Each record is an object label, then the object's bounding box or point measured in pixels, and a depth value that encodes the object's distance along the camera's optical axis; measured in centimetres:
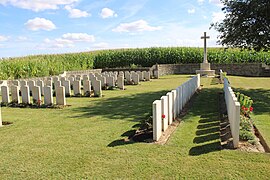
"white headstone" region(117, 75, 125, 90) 1456
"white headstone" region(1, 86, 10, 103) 989
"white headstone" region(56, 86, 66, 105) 955
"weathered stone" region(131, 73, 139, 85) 1741
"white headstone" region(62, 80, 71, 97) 1242
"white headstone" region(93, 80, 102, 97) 1203
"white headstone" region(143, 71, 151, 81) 2034
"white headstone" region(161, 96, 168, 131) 579
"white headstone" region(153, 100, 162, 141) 520
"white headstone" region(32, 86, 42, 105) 985
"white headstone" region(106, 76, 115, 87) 1508
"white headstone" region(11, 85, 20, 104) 1005
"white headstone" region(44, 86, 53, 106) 957
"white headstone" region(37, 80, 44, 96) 1243
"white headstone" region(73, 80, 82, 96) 1231
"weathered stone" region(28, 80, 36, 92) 1190
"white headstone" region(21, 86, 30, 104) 983
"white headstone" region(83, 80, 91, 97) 1236
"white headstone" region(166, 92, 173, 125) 642
